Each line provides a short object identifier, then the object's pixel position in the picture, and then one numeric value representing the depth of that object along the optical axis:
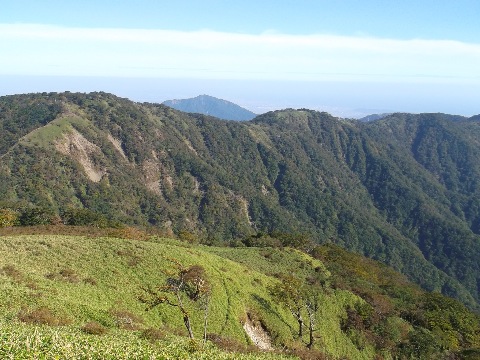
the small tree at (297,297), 45.07
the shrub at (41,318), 22.61
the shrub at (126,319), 25.81
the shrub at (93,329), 21.30
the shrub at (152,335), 22.16
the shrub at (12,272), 31.71
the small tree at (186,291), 35.01
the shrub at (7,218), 67.44
